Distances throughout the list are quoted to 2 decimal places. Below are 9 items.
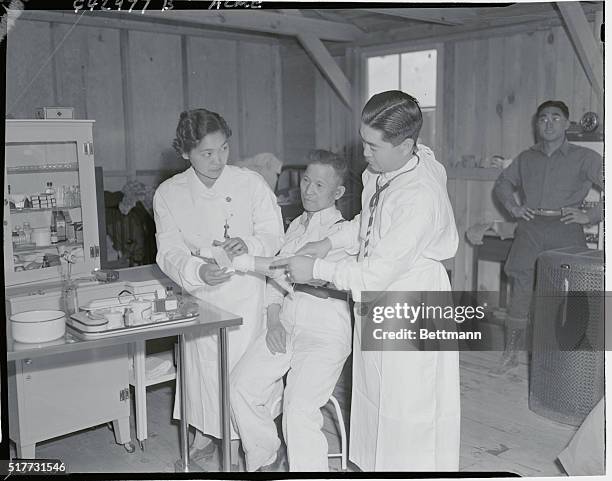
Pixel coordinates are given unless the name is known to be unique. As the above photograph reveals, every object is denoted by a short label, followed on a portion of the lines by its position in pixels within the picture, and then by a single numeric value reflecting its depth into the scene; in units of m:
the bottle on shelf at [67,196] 3.22
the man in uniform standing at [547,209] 3.62
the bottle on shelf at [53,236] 3.17
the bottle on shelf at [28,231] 3.14
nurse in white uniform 2.37
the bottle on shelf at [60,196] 3.22
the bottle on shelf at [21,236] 3.12
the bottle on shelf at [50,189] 3.21
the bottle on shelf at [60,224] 3.19
